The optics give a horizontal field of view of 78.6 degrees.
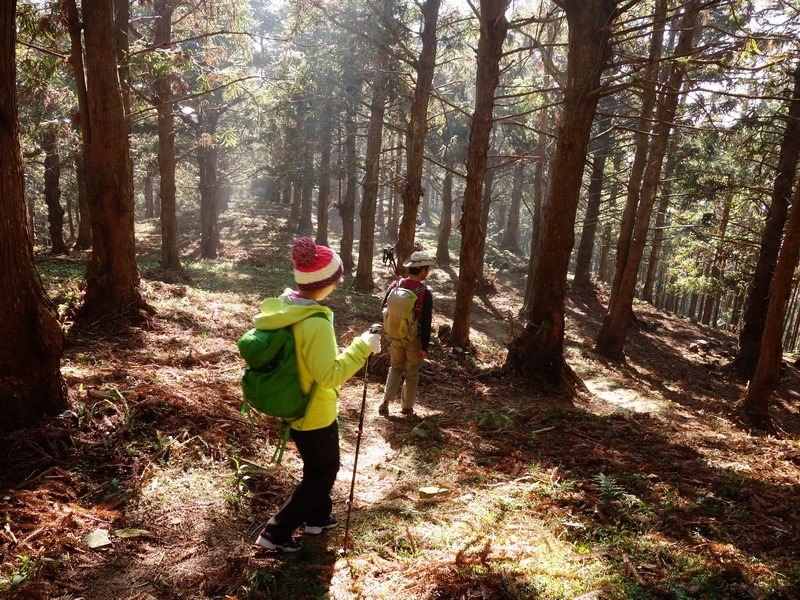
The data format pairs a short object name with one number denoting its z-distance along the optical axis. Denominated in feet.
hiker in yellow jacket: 10.02
